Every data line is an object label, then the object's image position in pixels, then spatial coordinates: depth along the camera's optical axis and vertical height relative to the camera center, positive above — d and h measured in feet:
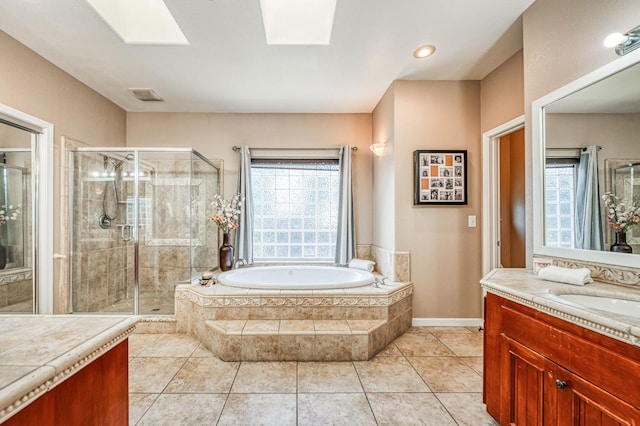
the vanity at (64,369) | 1.92 -1.20
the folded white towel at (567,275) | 4.50 -1.08
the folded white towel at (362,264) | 10.87 -2.05
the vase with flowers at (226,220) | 11.19 -0.25
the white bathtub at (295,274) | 10.82 -2.47
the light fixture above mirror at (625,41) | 4.15 +2.63
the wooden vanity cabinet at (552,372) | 3.01 -2.12
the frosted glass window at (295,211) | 12.42 +0.11
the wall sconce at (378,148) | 10.68 +2.54
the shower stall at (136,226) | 9.76 -0.46
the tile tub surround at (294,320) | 7.46 -3.16
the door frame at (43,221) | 8.23 -0.17
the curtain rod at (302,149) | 12.15 +2.84
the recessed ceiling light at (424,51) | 7.61 +4.52
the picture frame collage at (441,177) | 9.38 +1.19
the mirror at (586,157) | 4.36 +0.93
